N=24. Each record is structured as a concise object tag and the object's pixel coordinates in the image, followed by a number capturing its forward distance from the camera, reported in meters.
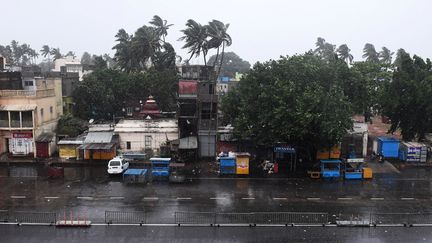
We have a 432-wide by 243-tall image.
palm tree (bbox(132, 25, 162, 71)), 66.12
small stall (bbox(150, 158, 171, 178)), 34.94
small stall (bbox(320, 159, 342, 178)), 35.00
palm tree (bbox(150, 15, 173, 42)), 76.31
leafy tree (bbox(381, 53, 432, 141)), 41.91
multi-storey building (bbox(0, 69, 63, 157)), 41.94
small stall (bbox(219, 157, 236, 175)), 36.47
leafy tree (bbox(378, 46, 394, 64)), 109.25
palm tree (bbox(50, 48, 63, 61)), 161.38
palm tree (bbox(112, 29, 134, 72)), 70.38
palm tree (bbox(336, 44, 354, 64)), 113.62
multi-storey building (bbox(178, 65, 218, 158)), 42.09
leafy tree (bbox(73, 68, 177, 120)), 54.47
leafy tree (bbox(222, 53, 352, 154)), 34.88
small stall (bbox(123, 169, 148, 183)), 33.81
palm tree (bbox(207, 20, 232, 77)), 67.50
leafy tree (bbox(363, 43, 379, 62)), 103.27
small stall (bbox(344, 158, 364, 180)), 35.00
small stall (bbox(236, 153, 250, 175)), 36.25
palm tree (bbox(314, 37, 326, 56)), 137.88
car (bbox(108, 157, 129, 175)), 35.72
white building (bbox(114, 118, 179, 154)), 43.16
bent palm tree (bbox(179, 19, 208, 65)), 67.94
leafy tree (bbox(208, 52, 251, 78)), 158.02
